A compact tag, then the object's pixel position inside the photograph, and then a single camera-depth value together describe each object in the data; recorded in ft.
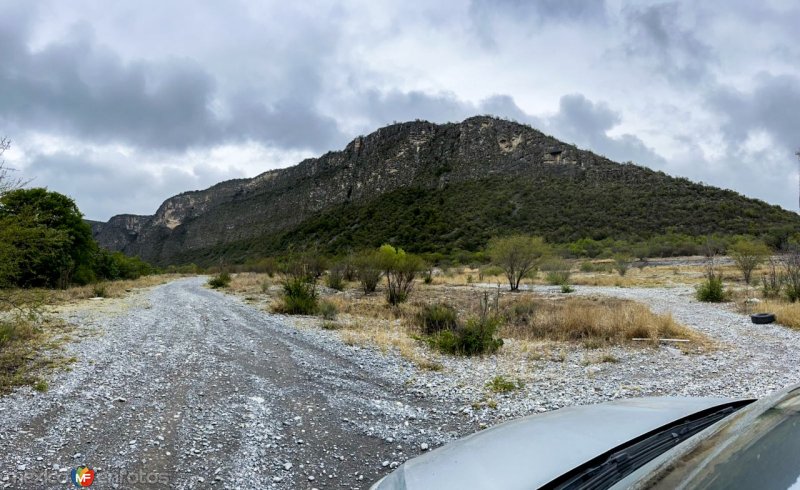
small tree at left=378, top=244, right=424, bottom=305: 67.10
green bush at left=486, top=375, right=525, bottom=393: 20.80
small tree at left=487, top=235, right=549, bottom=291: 93.56
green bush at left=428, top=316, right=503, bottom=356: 29.68
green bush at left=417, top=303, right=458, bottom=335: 37.63
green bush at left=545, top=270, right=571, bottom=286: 96.24
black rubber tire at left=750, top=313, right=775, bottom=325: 39.91
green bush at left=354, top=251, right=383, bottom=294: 79.10
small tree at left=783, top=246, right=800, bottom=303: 49.80
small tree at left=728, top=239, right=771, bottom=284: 77.51
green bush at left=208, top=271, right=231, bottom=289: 105.40
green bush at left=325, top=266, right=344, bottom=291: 88.74
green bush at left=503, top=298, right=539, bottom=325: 45.39
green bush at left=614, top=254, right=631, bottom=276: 107.14
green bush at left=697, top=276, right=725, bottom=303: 57.16
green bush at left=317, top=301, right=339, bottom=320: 47.84
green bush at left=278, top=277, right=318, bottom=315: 51.72
